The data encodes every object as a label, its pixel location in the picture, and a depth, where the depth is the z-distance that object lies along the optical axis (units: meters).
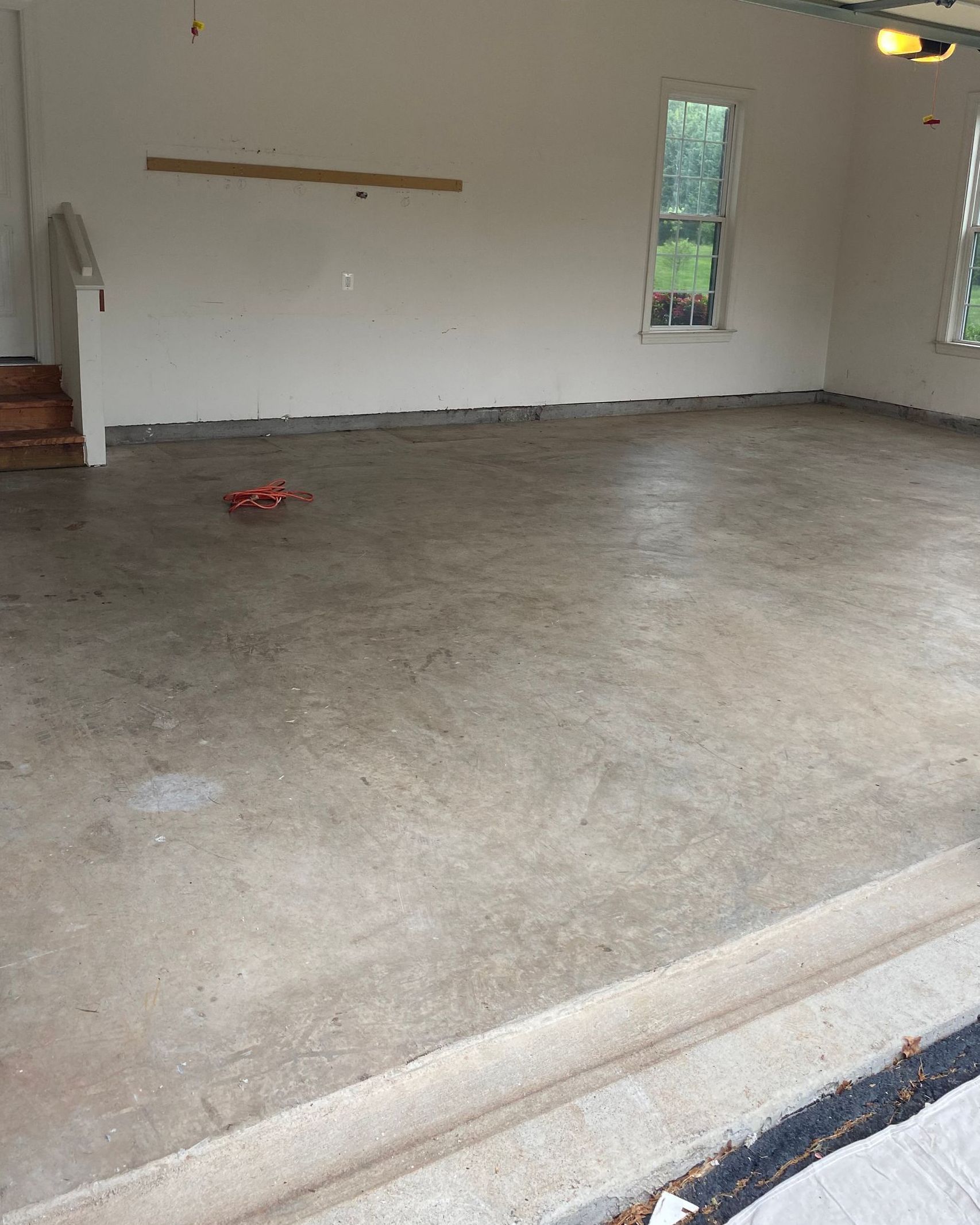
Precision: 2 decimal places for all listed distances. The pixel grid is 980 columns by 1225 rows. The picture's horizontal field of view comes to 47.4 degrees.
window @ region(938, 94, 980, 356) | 8.82
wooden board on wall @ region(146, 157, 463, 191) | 6.83
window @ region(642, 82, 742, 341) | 8.94
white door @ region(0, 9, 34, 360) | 6.31
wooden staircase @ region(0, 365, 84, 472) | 6.18
